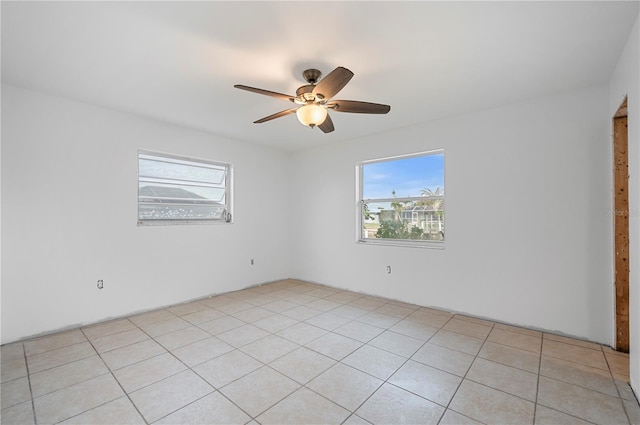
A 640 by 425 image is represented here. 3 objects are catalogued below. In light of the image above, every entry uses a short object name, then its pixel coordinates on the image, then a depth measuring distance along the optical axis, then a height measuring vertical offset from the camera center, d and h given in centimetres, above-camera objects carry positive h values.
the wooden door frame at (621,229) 252 -13
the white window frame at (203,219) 376 +22
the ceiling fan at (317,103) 218 +94
